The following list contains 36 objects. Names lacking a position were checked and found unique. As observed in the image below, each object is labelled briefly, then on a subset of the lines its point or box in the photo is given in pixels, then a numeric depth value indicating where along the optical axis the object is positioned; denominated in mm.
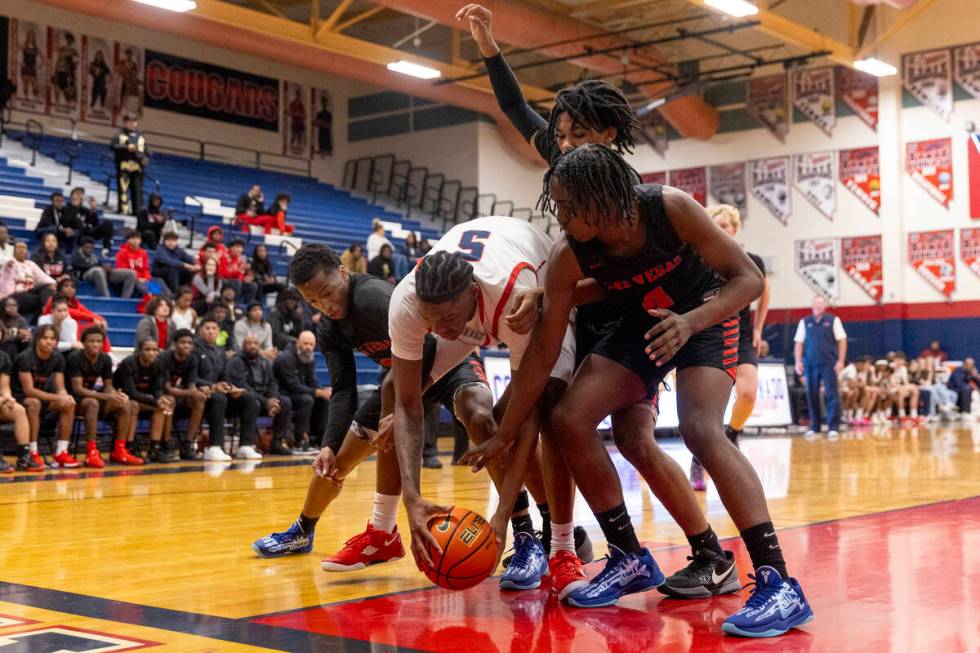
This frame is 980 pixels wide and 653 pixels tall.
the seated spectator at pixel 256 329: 12516
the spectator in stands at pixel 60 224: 14211
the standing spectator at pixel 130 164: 16234
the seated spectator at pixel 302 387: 12086
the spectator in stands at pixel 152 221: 15719
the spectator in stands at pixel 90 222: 14750
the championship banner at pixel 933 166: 22375
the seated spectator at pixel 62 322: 10680
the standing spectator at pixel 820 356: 15852
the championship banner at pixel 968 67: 22047
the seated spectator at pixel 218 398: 11141
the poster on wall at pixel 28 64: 21719
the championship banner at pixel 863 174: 23156
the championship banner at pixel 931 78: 22344
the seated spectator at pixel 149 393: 10562
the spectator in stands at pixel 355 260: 16500
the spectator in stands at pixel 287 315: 13366
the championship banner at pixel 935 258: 22453
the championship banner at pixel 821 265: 23562
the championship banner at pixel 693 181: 25125
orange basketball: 3420
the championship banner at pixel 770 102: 24125
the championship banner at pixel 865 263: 23156
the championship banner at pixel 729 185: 24656
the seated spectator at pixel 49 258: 12758
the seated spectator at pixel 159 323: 11195
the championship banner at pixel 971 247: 22172
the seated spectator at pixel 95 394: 10000
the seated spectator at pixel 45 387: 9664
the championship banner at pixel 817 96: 23578
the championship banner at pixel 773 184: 24172
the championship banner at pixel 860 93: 23188
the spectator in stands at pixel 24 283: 11398
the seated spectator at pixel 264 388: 11719
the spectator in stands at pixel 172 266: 14273
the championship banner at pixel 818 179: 23609
